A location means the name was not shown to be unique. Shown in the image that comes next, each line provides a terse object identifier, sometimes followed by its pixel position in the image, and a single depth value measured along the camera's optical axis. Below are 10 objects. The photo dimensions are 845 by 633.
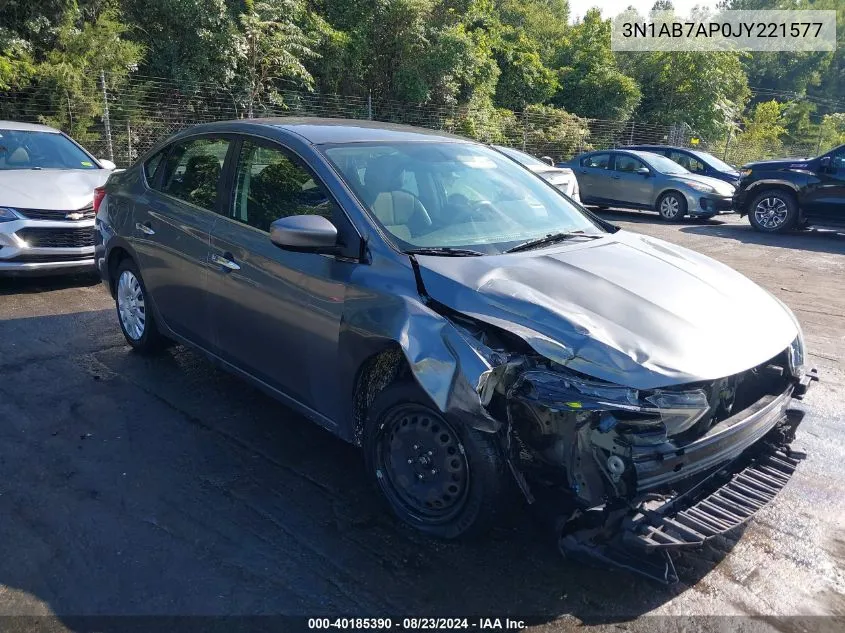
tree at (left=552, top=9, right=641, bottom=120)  32.19
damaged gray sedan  2.62
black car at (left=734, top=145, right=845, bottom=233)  11.73
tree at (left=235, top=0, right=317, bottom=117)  19.19
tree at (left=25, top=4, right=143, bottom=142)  15.20
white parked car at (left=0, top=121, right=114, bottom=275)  6.85
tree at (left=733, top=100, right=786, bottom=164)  32.62
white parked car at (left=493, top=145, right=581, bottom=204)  10.43
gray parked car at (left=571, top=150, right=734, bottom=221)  14.26
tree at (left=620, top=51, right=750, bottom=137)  33.31
